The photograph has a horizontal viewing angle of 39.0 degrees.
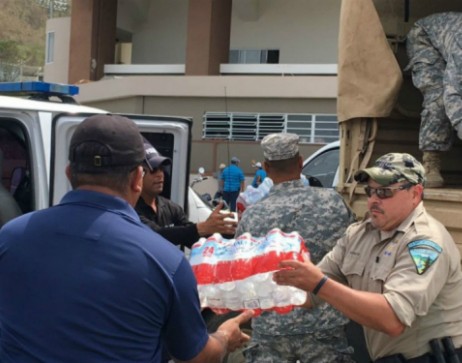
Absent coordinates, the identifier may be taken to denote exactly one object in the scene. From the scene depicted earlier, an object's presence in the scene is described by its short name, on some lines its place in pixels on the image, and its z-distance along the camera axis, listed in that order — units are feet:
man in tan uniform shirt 7.22
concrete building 62.23
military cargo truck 12.24
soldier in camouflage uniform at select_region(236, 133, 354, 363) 9.90
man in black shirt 11.30
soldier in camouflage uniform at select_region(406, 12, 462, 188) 11.50
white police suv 11.64
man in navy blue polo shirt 5.45
